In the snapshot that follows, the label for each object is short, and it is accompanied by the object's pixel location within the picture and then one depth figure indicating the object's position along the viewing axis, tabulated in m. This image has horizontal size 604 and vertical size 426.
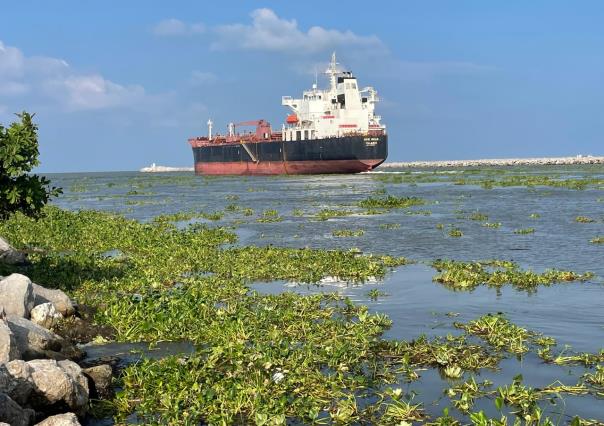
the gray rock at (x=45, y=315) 11.62
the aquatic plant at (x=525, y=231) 26.33
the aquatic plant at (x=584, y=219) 29.48
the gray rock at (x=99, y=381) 8.67
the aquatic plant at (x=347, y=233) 26.95
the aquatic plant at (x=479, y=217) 31.82
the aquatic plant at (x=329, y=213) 34.78
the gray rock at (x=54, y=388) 7.56
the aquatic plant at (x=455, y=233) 25.91
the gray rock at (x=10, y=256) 17.80
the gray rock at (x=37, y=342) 9.12
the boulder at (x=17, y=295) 11.02
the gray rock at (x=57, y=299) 12.45
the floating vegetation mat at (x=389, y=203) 41.03
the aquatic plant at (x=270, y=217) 33.75
